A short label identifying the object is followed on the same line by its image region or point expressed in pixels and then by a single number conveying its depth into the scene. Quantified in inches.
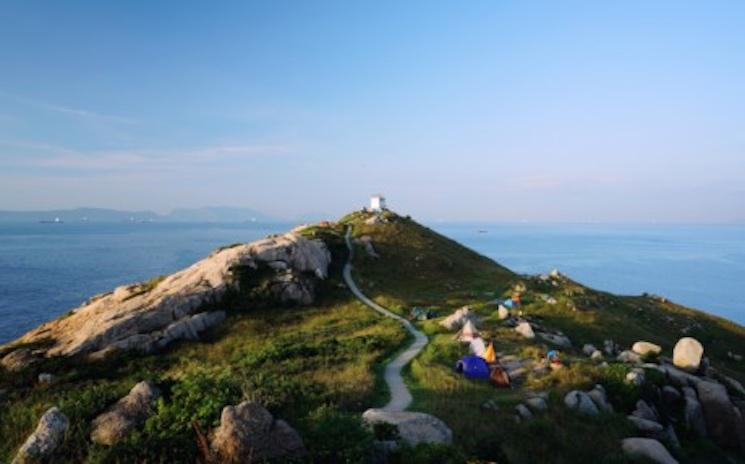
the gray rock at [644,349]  1328.0
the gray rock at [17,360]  1309.1
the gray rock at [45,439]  472.7
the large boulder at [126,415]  504.4
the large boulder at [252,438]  458.3
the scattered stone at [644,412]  904.9
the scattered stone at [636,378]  979.6
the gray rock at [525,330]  1354.8
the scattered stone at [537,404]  820.6
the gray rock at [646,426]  839.1
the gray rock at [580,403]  837.8
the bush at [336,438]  494.3
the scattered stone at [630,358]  1239.8
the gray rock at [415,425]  594.5
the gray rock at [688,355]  1267.2
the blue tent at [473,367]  1020.5
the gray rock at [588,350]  1332.8
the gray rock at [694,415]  976.9
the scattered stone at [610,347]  1455.6
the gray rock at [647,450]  722.2
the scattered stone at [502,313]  1568.7
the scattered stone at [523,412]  782.5
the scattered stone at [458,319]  1460.8
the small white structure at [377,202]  4390.3
